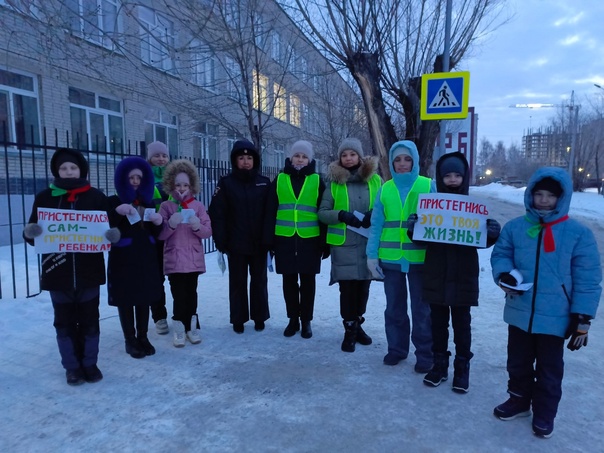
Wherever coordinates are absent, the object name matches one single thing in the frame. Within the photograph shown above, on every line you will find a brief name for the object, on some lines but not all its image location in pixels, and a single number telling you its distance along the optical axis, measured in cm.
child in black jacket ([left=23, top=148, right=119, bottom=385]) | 329
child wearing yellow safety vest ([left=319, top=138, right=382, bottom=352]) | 398
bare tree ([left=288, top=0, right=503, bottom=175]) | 848
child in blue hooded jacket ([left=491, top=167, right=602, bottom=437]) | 258
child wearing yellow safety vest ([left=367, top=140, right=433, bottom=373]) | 351
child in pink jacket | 407
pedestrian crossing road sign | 632
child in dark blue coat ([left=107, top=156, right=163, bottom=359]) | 369
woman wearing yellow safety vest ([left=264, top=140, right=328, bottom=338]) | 424
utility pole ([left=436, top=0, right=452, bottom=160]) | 709
